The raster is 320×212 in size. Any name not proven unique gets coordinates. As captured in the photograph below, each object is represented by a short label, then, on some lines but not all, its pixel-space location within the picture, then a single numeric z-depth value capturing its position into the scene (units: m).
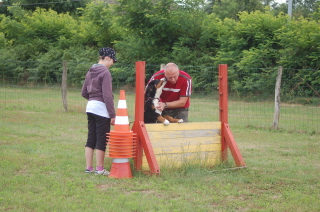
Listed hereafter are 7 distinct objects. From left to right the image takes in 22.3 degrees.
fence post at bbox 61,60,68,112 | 26.70
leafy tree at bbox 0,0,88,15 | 68.71
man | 11.77
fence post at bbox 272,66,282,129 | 21.17
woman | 10.73
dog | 11.93
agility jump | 10.94
